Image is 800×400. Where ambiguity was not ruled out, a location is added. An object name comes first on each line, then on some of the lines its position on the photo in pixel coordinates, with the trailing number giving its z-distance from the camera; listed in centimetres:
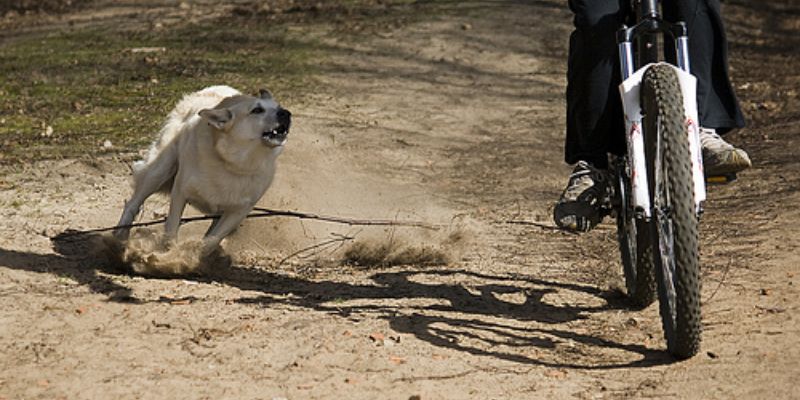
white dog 1307
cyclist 1032
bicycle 879
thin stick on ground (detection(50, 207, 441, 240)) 1323
